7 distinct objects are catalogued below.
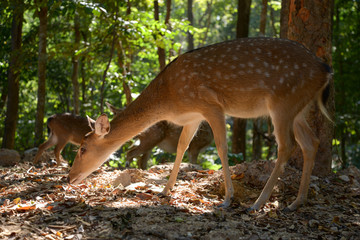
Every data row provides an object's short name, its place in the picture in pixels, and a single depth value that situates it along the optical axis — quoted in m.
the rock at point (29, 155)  9.00
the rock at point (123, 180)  5.54
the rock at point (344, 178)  5.99
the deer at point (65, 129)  8.64
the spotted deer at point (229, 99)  4.87
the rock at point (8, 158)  8.16
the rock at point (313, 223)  4.21
